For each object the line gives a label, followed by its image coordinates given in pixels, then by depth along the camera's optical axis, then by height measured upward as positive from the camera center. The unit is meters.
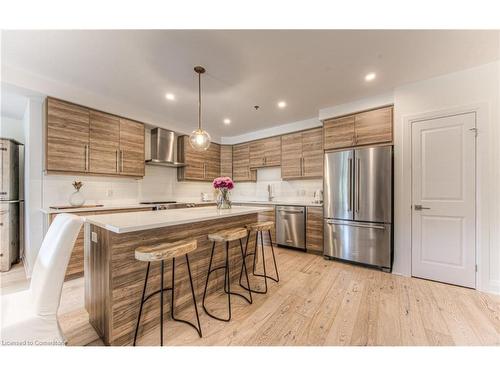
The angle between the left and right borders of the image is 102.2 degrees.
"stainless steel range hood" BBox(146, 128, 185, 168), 3.83 +0.76
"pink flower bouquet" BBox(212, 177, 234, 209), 2.56 -0.10
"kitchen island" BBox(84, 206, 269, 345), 1.45 -0.67
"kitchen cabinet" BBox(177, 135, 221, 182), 4.36 +0.56
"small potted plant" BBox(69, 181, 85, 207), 2.93 -0.16
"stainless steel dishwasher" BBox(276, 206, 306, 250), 3.74 -0.75
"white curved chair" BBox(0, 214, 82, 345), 1.04 -0.67
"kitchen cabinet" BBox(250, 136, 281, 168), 4.45 +0.78
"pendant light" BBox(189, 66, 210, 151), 2.46 +0.59
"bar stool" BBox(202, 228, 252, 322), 1.91 -0.49
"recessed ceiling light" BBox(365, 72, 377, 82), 2.45 +1.37
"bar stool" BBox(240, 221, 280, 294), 2.32 -0.50
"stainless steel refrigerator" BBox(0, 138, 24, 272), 2.85 -0.30
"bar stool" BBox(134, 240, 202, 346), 1.32 -0.45
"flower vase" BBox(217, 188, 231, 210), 2.62 -0.16
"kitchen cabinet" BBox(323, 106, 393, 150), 2.91 +0.89
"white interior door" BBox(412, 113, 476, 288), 2.36 -0.15
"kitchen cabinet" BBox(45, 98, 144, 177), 2.63 +0.66
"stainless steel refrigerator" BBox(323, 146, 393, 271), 2.82 -0.28
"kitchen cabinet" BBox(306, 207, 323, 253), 3.53 -0.76
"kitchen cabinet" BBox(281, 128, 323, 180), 3.86 +0.65
